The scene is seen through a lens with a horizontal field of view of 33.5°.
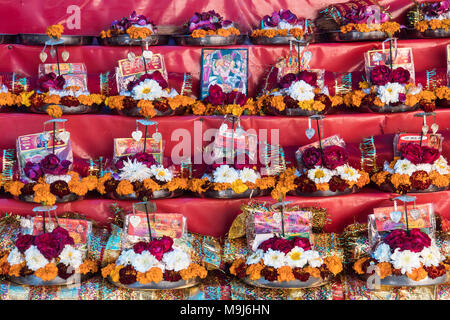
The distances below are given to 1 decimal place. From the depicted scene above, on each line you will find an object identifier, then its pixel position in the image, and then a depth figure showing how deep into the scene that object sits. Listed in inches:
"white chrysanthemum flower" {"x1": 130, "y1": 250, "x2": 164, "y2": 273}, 128.7
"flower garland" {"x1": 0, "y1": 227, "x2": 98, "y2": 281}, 130.0
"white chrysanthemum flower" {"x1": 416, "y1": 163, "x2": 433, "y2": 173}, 148.4
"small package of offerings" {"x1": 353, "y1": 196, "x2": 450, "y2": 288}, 128.0
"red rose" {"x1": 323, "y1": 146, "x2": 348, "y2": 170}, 147.7
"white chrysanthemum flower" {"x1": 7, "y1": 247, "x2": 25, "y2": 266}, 132.1
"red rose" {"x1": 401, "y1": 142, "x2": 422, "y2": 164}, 147.6
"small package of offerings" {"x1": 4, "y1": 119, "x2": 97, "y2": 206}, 146.9
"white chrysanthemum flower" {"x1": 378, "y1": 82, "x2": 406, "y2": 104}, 162.7
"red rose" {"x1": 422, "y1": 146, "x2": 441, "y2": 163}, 147.8
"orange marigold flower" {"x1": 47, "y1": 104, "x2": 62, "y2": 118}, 156.9
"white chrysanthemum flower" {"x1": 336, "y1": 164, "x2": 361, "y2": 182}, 148.9
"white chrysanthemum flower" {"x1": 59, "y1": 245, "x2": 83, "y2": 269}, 132.0
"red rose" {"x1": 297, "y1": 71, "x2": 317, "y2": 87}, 162.2
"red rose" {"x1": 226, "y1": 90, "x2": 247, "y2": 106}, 163.9
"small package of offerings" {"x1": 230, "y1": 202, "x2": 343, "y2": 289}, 128.3
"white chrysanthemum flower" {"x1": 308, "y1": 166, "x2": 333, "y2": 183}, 147.8
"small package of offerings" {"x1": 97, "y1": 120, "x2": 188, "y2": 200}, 147.3
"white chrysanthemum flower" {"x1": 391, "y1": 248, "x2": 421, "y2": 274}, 127.7
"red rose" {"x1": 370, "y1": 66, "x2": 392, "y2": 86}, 163.6
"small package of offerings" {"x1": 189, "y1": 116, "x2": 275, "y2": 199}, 148.7
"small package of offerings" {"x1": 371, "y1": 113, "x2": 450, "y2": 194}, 147.6
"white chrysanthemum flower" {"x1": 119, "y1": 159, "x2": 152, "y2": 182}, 148.6
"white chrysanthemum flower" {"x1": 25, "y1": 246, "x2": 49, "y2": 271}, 130.3
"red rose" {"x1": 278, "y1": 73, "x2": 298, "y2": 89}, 162.9
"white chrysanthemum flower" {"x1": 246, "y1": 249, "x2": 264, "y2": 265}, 131.7
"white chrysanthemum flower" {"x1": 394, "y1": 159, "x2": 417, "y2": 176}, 148.3
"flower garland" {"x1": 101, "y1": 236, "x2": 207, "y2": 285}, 128.3
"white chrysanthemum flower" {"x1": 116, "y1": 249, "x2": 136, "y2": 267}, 130.6
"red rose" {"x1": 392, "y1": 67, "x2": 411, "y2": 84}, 163.3
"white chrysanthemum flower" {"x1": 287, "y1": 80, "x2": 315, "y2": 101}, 161.0
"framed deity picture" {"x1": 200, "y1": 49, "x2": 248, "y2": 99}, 176.6
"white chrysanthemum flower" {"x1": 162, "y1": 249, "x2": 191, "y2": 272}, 129.6
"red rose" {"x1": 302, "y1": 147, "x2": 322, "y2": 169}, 148.4
